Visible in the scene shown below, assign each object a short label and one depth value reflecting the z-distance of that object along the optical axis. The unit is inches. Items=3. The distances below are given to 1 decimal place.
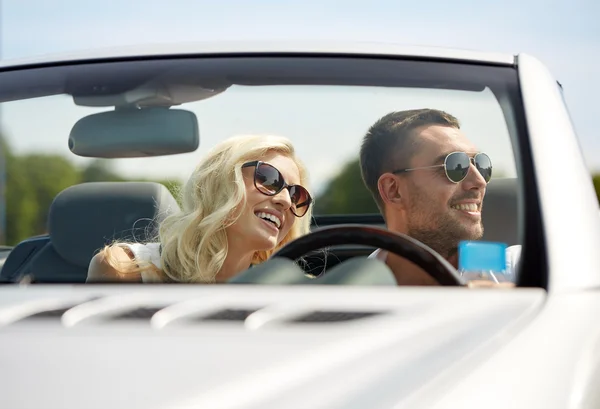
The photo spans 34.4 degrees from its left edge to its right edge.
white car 58.6
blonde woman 109.0
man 102.4
